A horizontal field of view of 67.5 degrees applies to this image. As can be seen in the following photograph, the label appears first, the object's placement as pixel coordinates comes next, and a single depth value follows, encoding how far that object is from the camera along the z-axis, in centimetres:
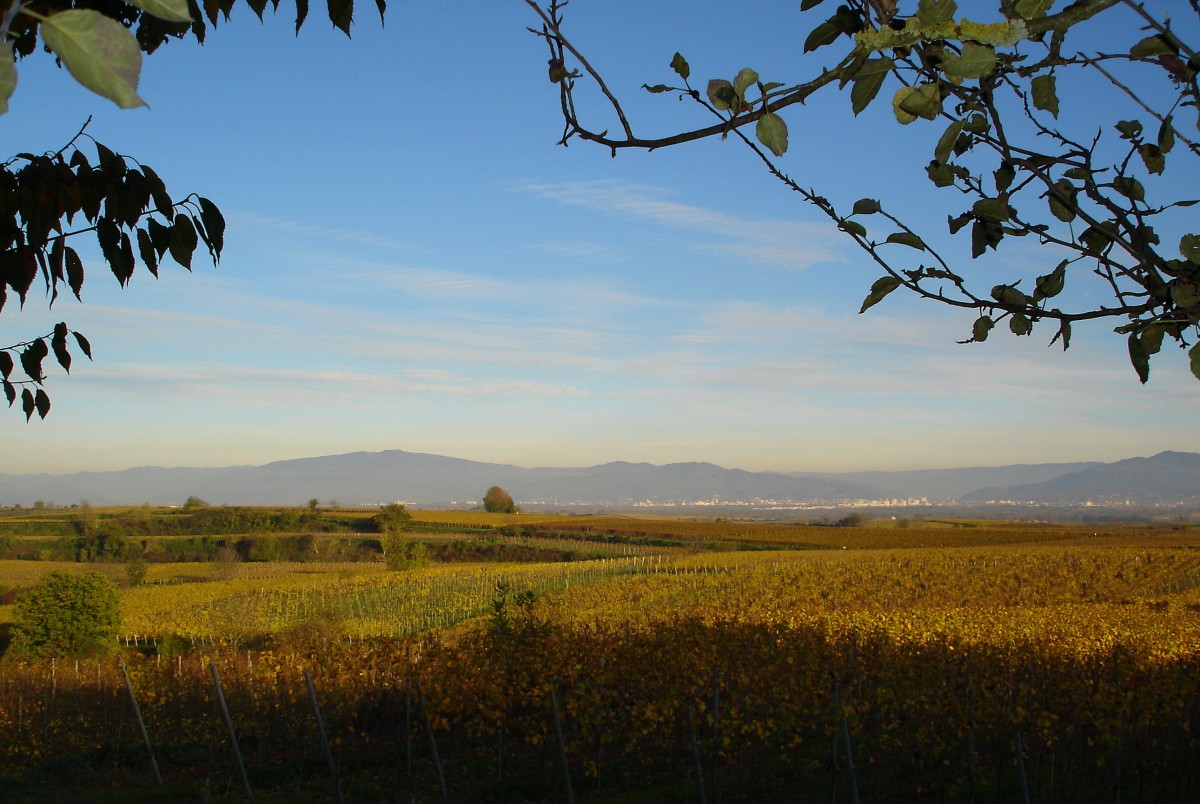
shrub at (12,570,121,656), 2277
